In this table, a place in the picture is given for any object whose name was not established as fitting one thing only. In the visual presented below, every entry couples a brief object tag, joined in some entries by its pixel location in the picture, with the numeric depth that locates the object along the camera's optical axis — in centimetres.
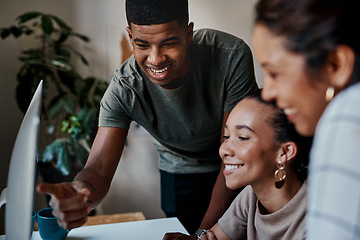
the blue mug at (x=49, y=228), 96
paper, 104
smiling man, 93
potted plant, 190
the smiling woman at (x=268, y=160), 89
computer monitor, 64
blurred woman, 44
